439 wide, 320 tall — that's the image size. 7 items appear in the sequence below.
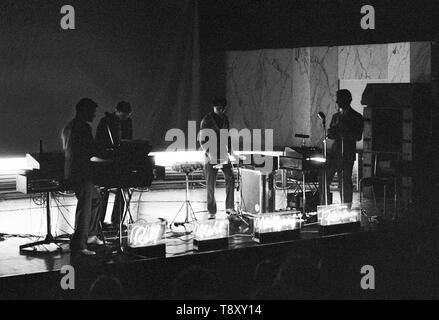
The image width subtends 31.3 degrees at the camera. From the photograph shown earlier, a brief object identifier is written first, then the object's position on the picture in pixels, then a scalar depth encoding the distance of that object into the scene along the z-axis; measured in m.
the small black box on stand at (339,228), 10.52
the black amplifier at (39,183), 9.55
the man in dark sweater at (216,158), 11.42
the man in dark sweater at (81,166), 8.97
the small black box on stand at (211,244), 9.44
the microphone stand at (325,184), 11.38
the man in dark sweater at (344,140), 11.45
